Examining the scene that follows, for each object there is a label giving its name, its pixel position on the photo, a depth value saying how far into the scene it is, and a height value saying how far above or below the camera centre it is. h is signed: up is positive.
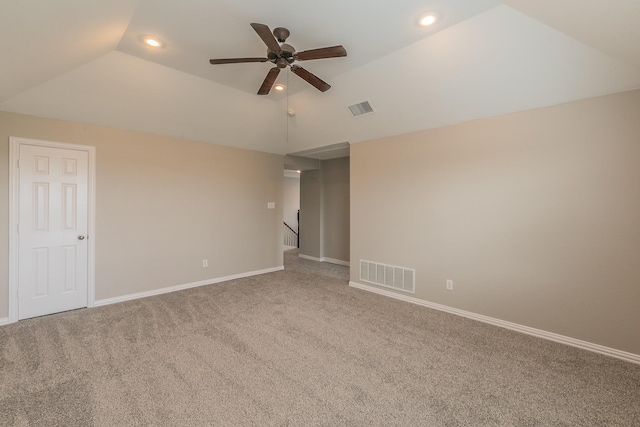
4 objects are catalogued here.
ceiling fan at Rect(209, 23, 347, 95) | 2.09 +1.37
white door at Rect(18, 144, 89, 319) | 3.31 -0.24
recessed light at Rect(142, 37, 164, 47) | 2.68 +1.75
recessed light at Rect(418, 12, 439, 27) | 2.31 +1.74
